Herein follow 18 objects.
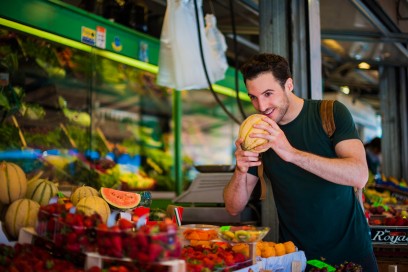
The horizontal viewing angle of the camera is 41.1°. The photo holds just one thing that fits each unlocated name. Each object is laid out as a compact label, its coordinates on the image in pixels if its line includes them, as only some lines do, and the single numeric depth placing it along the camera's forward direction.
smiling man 3.01
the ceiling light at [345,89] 13.09
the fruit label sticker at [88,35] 5.52
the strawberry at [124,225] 1.96
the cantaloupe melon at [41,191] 2.59
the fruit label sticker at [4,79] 5.10
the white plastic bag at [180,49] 5.12
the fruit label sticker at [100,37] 5.71
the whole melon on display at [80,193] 2.61
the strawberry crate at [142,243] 1.81
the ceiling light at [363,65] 9.12
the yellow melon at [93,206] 2.36
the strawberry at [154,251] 1.80
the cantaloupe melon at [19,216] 2.37
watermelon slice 2.66
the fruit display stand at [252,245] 2.50
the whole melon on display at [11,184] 2.45
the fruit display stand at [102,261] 1.84
